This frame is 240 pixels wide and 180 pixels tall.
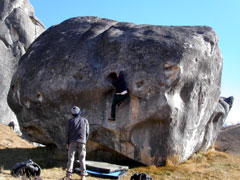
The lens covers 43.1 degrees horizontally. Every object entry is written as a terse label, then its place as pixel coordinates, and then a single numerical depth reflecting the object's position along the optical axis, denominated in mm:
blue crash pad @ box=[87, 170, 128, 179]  7549
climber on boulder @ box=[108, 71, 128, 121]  8253
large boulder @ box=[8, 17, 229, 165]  8469
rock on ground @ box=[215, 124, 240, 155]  15164
